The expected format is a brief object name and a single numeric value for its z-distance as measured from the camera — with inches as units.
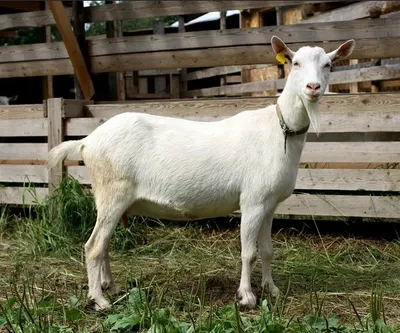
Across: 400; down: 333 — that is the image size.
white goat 174.4
